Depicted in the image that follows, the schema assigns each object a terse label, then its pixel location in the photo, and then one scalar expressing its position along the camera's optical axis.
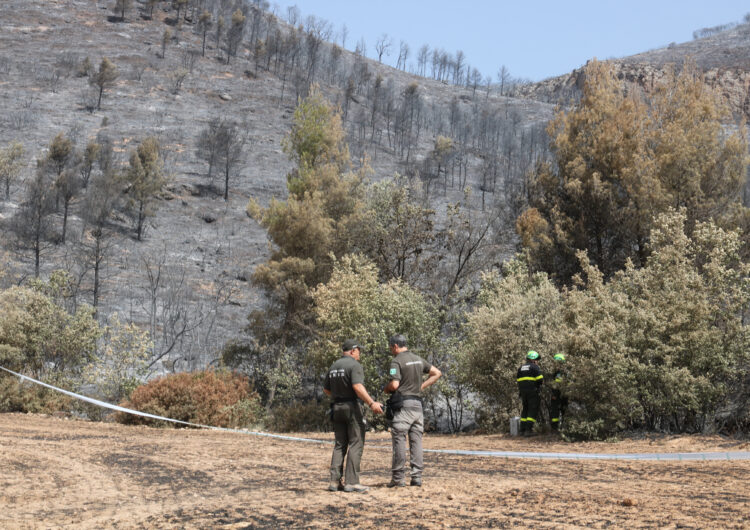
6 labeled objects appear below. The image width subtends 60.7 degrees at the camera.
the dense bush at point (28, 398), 18.83
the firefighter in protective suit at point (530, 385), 14.27
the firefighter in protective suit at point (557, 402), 14.70
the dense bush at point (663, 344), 12.77
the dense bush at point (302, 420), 20.33
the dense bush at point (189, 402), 17.48
